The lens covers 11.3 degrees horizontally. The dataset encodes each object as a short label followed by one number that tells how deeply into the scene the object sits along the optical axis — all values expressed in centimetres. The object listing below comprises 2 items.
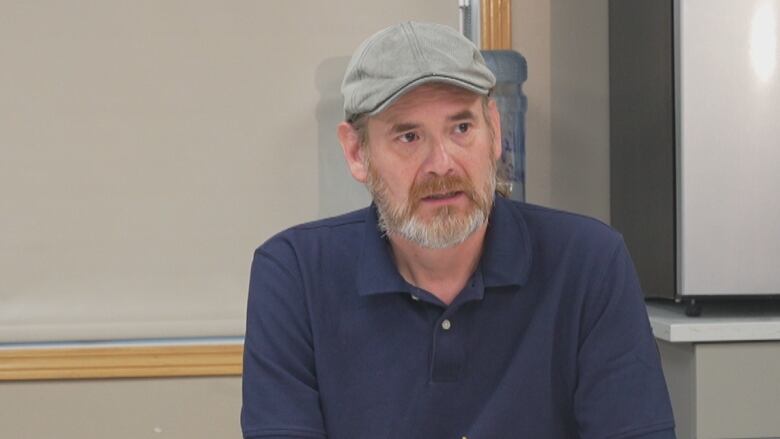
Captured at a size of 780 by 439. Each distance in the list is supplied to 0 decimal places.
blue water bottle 583
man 476
